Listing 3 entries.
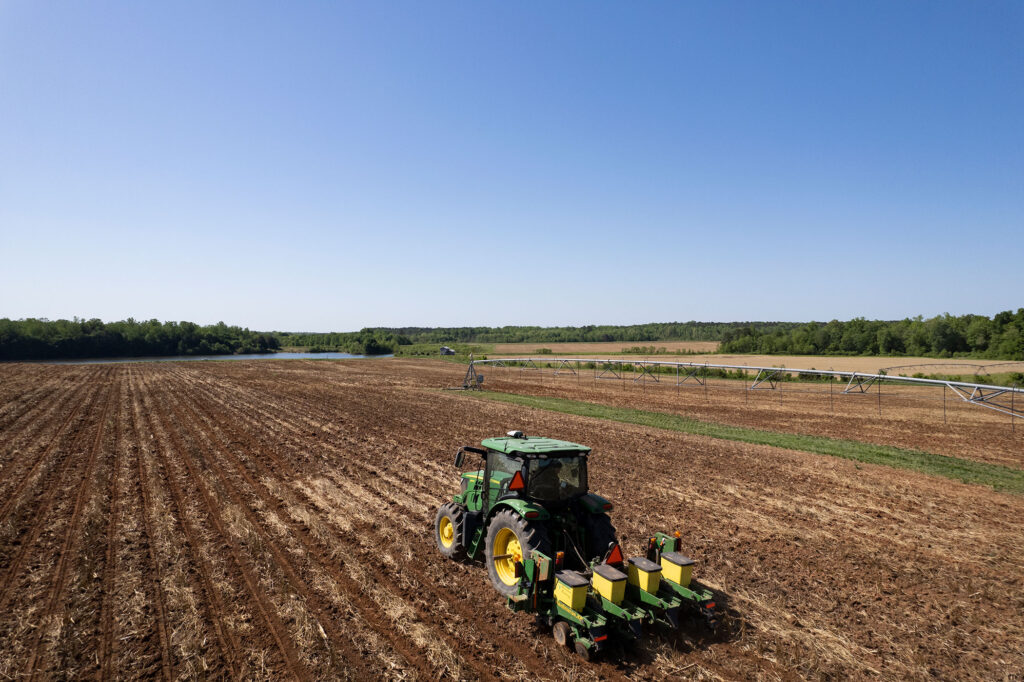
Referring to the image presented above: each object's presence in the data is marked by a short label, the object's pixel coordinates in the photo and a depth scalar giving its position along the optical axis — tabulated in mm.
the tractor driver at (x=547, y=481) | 6809
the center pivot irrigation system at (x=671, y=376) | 31281
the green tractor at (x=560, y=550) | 5629
